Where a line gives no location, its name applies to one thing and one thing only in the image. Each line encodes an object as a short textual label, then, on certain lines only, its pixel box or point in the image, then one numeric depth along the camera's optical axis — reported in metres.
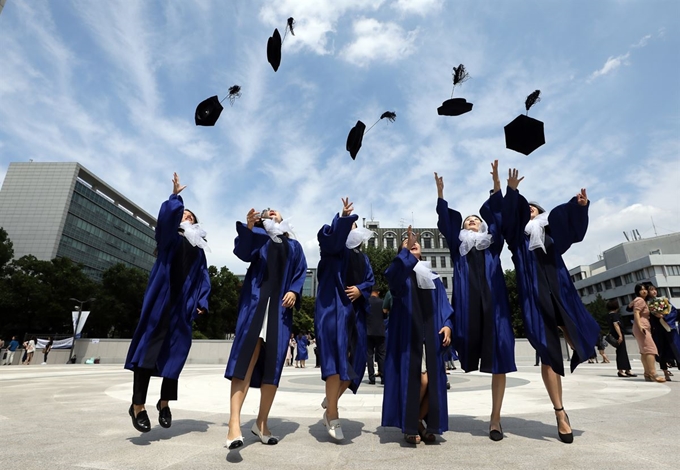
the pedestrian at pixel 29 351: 21.58
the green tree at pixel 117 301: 40.59
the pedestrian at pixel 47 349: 22.75
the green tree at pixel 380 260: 34.06
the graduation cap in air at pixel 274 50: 5.69
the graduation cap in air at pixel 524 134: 4.71
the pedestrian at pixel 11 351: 22.27
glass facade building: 57.78
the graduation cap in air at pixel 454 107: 4.88
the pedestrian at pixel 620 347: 9.13
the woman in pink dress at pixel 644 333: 8.03
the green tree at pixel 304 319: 51.62
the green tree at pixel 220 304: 41.62
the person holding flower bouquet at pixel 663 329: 8.20
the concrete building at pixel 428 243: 69.31
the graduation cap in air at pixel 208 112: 5.28
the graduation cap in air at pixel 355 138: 5.19
